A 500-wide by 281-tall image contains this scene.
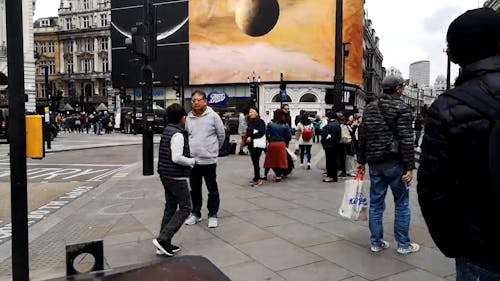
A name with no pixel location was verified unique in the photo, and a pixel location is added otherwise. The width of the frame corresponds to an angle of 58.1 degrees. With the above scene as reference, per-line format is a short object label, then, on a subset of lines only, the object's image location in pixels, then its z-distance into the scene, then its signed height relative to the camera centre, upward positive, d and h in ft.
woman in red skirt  32.20 -2.33
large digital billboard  173.06 +28.25
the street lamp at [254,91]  100.76 +4.41
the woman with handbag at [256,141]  30.89 -2.10
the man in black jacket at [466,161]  5.33 -0.60
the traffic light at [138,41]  32.73 +5.03
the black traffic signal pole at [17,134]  11.28 -0.66
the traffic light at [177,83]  90.84 +5.43
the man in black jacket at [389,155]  14.57 -1.41
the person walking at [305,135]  40.71 -2.19
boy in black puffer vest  15.57 -2.20
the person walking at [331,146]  32.83 -2.53
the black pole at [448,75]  76.59 +6.95
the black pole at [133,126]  112.02 -4.32
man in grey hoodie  18.94 -1.26
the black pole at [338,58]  35.24 +4.18
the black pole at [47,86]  94.59 +4.75
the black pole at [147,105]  34.32 +0.36
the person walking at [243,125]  52.03 -1.69
